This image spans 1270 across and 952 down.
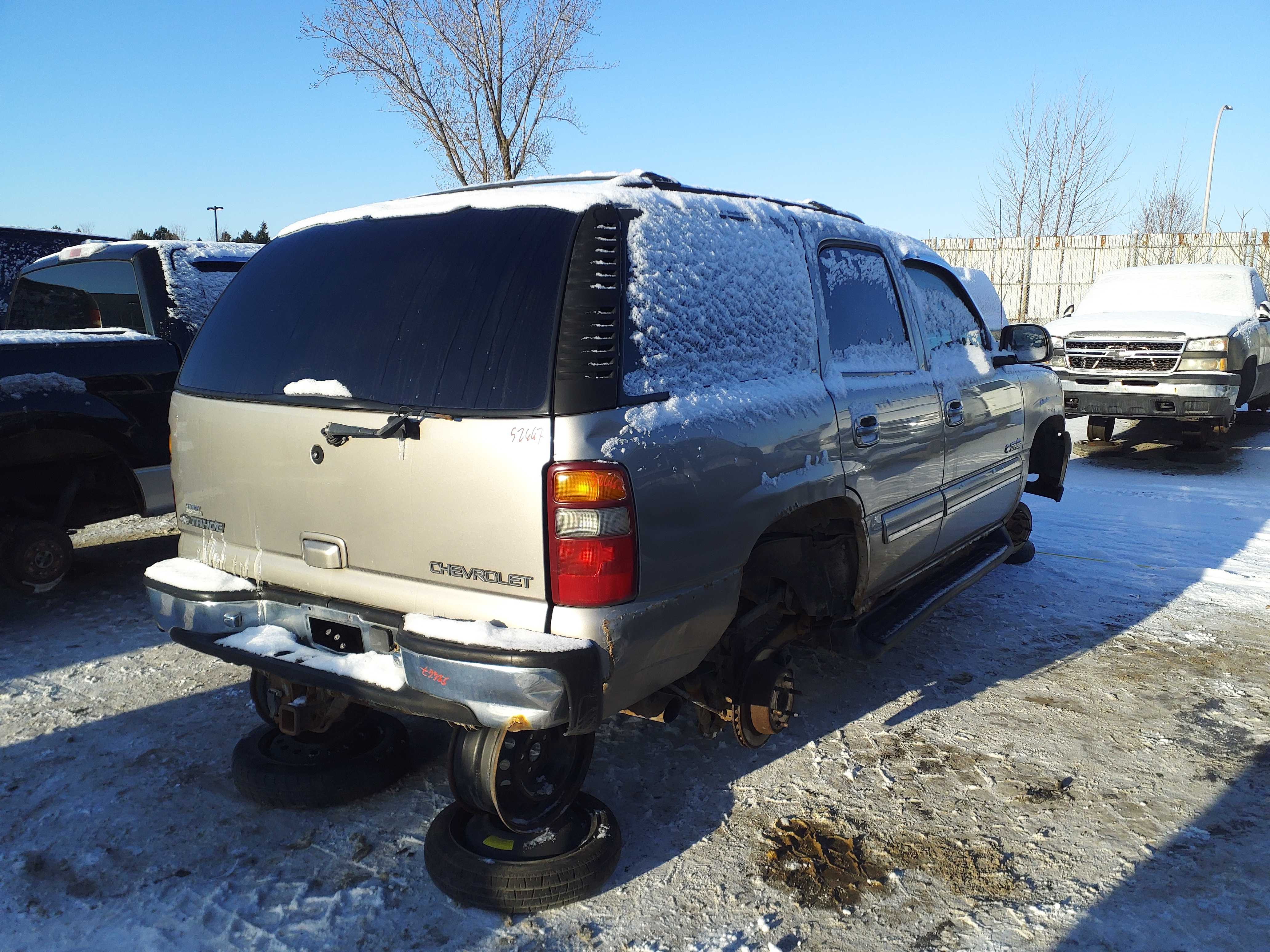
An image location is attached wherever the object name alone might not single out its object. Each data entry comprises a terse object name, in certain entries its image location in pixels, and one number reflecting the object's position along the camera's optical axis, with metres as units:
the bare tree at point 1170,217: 26.59
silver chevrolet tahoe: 2.34
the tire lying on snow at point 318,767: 3.07
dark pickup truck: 4.76
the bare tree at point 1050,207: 24.45
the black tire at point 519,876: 2.58
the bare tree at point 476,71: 15.75
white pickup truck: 9.79
